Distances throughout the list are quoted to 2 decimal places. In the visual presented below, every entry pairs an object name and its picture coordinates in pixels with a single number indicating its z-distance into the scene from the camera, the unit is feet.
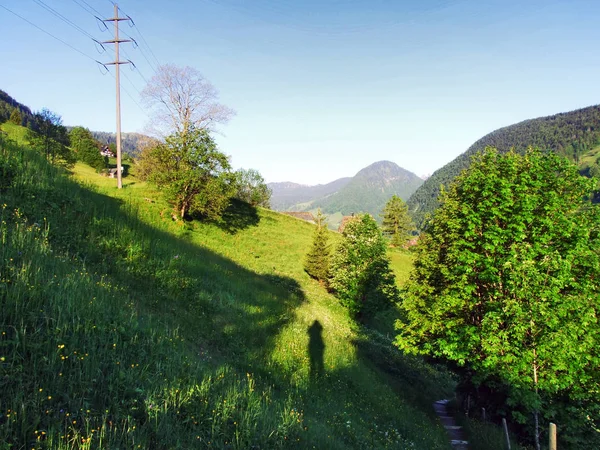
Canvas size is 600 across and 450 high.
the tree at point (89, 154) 215.72
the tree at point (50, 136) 118.62
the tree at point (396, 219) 266.57
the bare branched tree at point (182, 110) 128.06
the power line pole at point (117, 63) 90.48
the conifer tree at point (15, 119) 257.55
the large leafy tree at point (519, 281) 40.73
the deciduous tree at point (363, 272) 97.55
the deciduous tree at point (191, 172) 101.55
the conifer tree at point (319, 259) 128.88
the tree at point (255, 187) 330.40
